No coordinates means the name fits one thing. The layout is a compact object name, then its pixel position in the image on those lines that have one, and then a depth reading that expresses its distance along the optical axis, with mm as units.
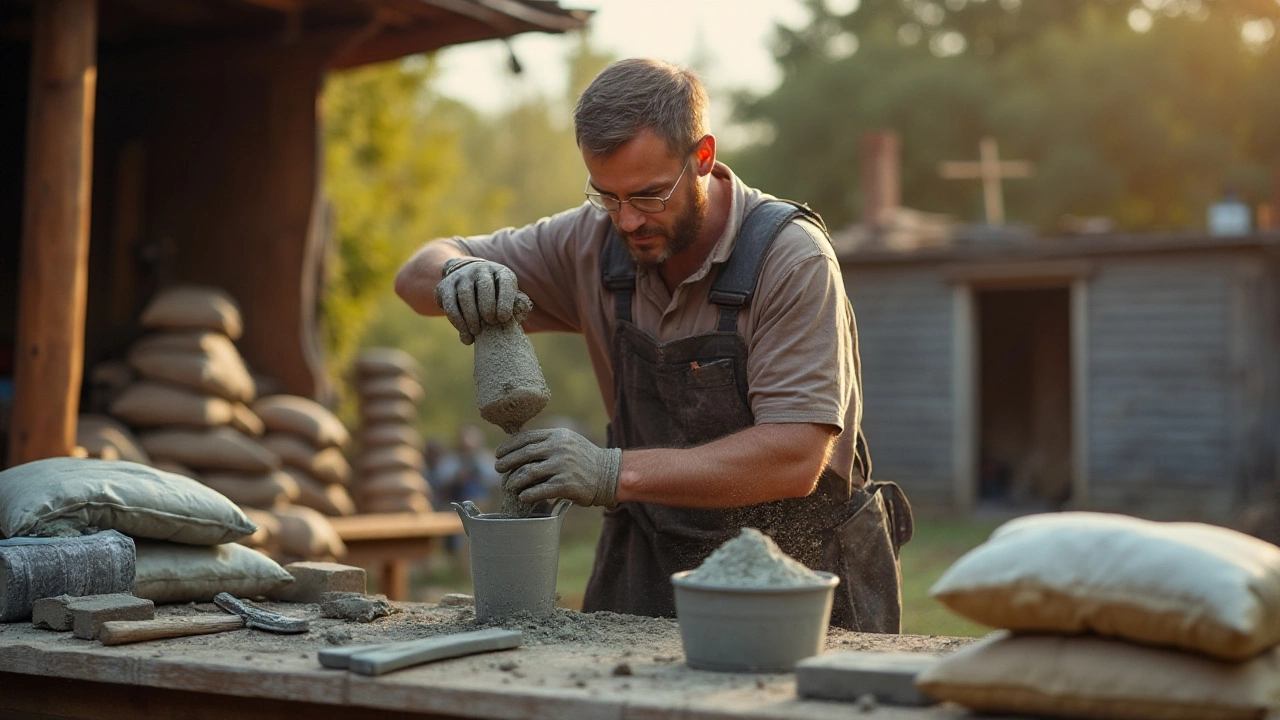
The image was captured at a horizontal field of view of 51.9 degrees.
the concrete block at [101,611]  2854
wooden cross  16031
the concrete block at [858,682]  2232
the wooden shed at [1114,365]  13695
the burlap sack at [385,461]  8531
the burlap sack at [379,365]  8953
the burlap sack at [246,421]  6660
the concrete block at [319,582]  3598
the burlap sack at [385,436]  8695
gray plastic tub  2418
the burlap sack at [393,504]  8375
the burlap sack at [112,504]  3305
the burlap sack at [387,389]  8914
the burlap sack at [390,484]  8398
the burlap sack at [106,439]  5855
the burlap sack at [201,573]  3361
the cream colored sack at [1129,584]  2038
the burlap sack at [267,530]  6109
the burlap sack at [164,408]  6379
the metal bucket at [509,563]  2957
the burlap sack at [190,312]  6562
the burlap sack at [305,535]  6293
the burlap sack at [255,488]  6438
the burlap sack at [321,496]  7074
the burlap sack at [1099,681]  2053
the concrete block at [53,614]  2965
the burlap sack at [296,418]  6910
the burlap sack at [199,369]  6398
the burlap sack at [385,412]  8836
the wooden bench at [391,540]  7539
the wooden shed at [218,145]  6711
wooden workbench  2209
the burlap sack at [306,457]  6934
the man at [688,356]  3102
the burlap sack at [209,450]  6355
